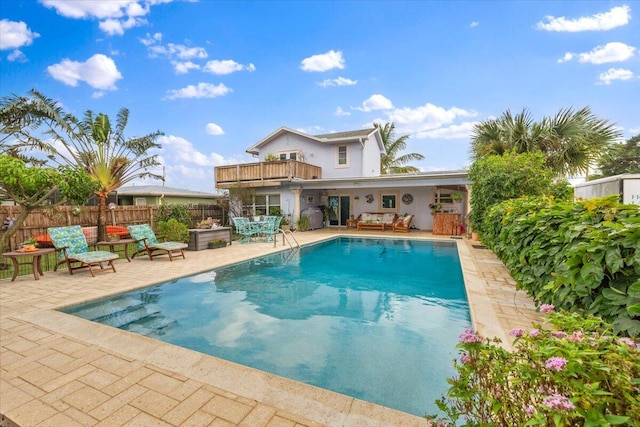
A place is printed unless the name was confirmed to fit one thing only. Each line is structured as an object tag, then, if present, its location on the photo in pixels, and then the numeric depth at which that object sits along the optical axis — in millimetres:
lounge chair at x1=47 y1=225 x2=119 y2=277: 6879
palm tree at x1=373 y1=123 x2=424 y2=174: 24922
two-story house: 16609
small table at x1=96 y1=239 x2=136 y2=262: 8133
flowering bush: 963
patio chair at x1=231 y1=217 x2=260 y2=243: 12973
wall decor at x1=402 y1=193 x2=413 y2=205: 17828
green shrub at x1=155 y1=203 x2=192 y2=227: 14195
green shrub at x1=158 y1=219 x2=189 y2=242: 11047
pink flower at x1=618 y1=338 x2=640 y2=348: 1145
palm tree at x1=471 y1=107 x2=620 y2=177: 10938
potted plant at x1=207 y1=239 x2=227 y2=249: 11234
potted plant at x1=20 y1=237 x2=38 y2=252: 6609
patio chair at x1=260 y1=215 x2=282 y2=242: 13117
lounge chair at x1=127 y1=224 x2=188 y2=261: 8680
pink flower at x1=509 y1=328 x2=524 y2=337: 1336
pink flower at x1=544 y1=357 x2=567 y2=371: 1012
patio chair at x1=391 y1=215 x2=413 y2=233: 15984
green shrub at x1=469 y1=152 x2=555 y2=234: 9109
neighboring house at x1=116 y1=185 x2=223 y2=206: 21969
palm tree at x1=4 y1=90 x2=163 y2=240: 9969
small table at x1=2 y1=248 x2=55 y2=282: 6344
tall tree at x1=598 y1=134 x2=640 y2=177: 29547
